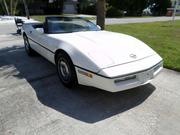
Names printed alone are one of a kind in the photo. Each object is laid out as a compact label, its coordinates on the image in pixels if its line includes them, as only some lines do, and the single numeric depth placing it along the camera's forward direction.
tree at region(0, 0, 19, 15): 14.21
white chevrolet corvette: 1.99
